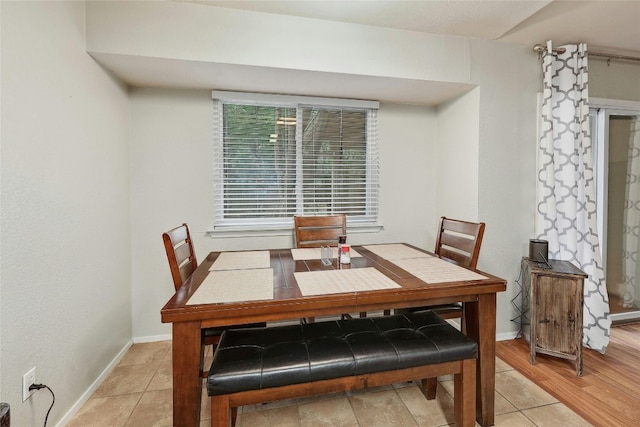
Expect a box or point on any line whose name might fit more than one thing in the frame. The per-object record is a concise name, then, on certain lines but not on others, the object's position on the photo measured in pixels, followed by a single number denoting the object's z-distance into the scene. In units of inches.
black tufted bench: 42.3
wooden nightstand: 73.9
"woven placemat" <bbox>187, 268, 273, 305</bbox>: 44.9
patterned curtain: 84.4
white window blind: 93.9
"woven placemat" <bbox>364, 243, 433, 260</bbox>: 72.4
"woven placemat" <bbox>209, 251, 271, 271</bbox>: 63.4
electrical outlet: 47.1
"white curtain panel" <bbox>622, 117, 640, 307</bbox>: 103.1
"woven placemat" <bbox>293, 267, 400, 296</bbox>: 48.6
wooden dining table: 42.4
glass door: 100.7
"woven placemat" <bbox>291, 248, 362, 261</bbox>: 71.0
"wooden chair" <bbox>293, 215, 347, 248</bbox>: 88.0
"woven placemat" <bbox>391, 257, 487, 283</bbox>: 54.3
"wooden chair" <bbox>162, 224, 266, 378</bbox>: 52.2
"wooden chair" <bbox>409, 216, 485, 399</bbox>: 64.3
